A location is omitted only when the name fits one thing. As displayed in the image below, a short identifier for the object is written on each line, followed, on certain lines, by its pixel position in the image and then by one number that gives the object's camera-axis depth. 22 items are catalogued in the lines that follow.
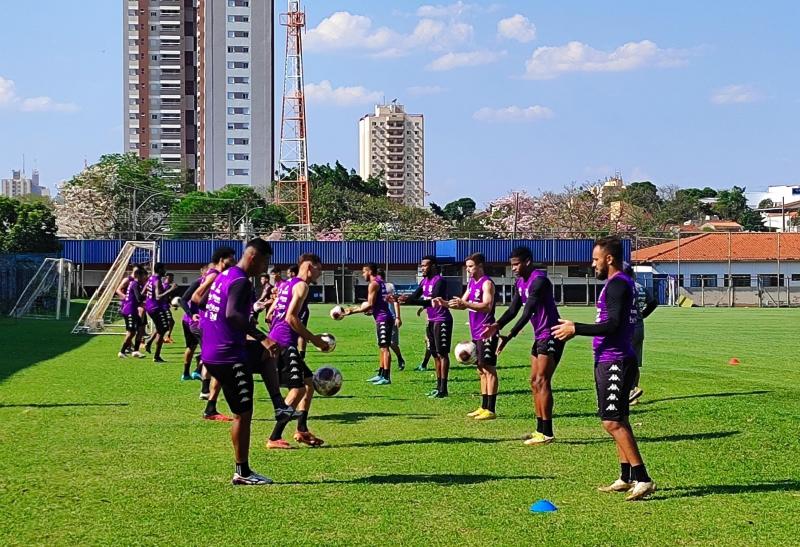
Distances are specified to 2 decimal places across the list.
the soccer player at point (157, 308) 23.78
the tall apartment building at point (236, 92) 131.88
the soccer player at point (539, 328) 11.74
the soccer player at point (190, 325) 16.68
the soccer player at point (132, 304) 23.70
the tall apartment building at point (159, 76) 144.00
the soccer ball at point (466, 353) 14.62
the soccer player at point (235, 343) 8.92
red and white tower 98.88
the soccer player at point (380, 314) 18.89
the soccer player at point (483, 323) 13.61
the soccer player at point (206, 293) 12.93
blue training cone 8.20
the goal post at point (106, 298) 35.08
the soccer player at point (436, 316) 16.08
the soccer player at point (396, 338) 21.14
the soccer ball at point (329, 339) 11.19
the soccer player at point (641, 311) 15.40
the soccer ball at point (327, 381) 12.70
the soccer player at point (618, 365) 8.62
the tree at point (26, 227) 65.62
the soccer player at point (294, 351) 11.10
